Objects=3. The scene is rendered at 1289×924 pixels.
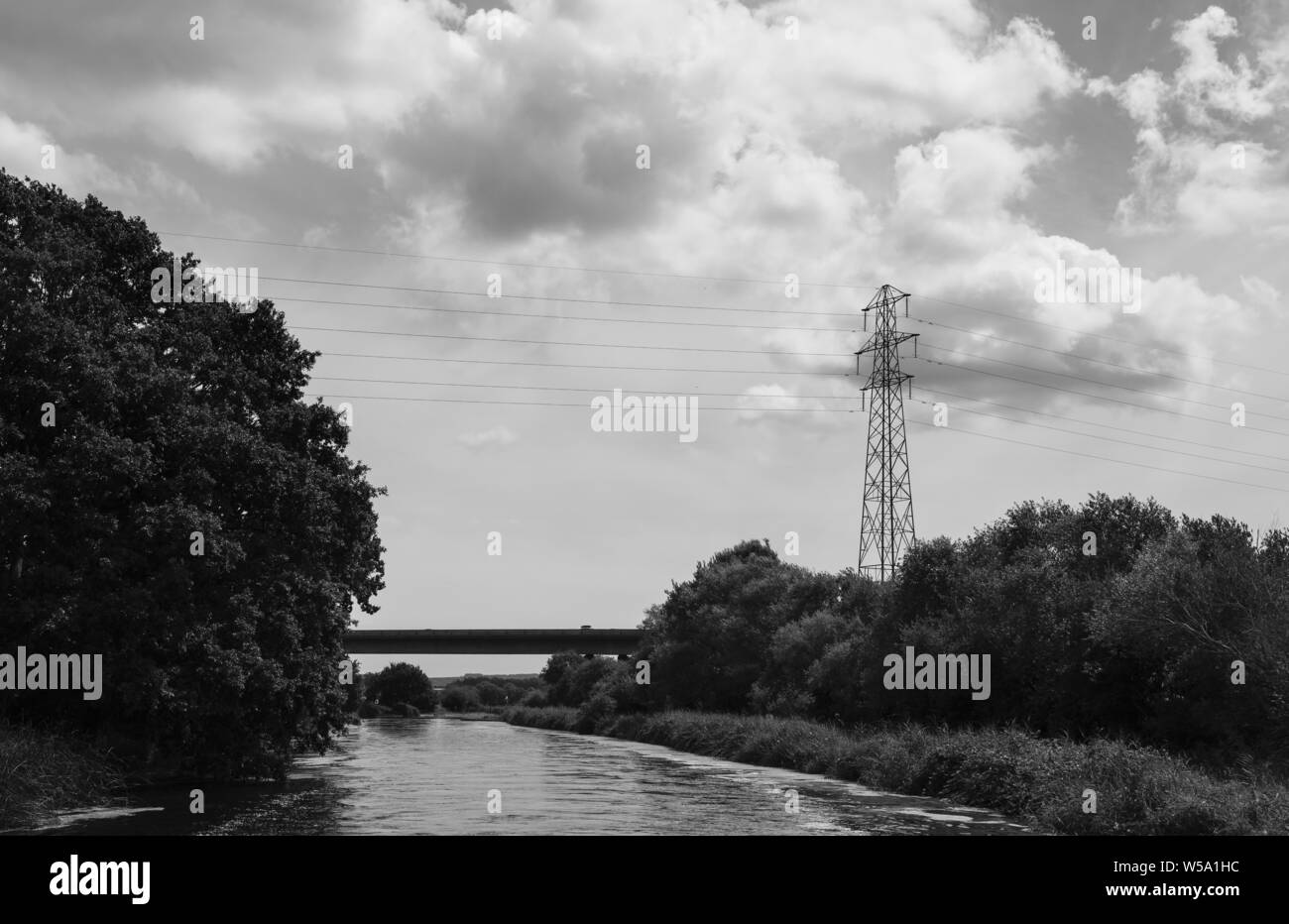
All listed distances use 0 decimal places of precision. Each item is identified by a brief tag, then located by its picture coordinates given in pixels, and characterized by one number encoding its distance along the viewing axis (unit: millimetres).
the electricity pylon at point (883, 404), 75938
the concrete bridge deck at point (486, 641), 142875
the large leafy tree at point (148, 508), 39500
